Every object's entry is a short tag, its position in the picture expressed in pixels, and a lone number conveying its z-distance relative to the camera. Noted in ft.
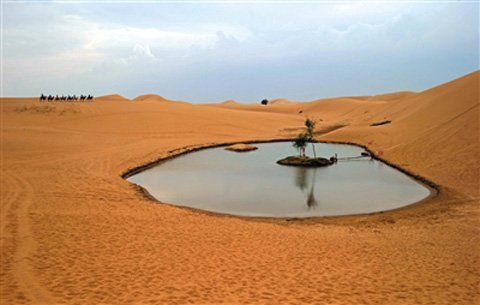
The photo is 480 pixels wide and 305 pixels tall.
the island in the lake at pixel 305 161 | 102.53
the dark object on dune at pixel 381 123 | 177.08
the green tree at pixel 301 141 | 108.27
